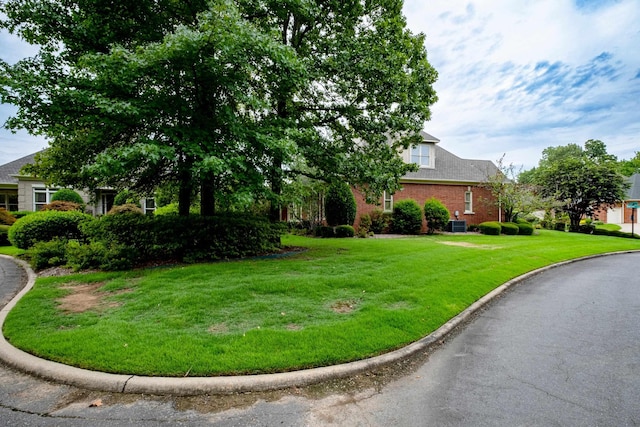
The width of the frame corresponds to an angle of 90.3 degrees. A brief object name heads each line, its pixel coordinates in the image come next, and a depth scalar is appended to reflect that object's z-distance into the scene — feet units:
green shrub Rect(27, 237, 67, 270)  28.66
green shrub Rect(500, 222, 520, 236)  69.05
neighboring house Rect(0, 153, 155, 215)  73.92
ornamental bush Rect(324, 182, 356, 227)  60.13
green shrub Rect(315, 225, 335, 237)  57.52
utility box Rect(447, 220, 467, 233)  71.10
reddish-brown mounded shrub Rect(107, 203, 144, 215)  55.77
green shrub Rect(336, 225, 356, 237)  57.52
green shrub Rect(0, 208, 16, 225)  56.31
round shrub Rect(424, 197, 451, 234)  66.18
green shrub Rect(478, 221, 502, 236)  67.41
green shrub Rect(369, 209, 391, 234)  65.92
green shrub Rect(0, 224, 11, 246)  48.11
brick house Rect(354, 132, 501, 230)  72.13
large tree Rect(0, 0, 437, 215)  21.58
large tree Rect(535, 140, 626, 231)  79.71
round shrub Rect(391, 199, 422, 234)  65.41
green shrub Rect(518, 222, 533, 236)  69.51
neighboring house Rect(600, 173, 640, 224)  131.64
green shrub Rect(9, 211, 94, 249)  36.50
